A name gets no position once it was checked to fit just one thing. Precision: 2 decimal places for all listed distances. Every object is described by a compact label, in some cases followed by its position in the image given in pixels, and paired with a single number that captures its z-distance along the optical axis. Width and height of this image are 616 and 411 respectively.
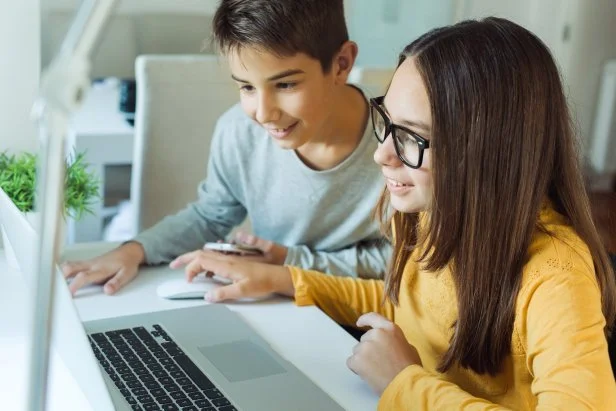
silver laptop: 0.90
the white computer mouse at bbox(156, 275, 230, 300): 1.26
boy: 1.31
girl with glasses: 0.90
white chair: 1.86
